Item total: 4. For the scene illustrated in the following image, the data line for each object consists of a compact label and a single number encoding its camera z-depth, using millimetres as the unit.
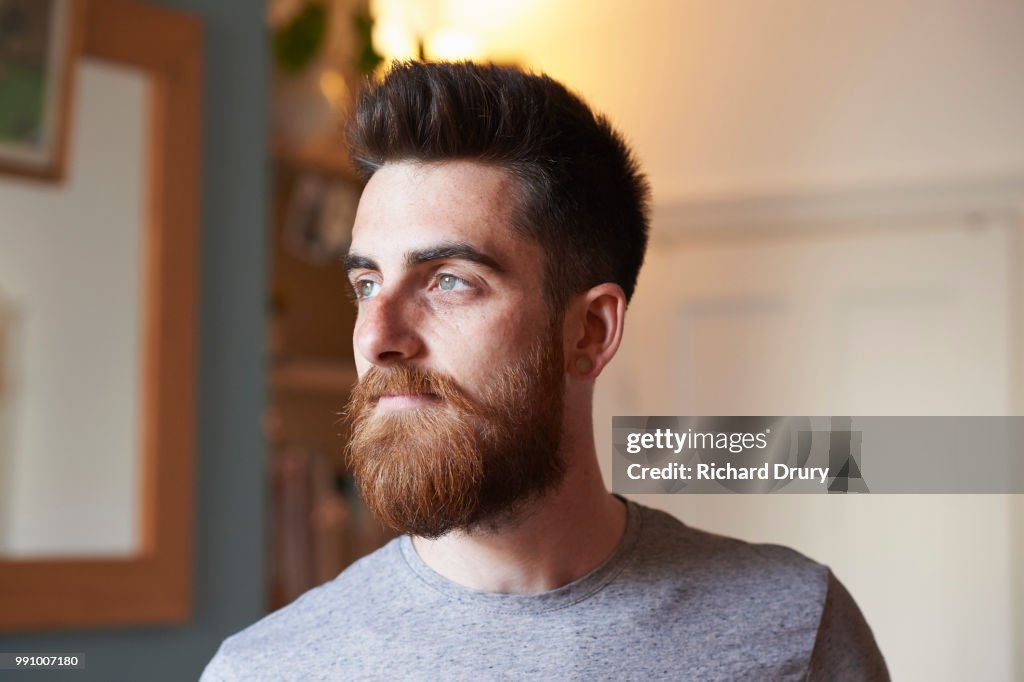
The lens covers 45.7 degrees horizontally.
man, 1087
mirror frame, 2094
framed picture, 1968
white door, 2922
